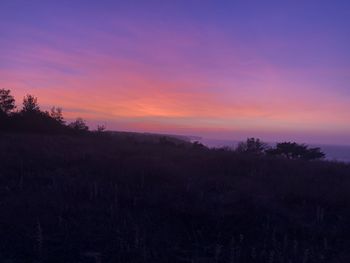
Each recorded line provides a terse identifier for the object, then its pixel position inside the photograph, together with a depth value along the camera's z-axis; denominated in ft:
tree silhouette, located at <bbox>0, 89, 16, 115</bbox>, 84.46
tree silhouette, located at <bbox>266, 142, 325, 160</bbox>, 92.89
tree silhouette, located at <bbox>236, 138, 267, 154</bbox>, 92.38
